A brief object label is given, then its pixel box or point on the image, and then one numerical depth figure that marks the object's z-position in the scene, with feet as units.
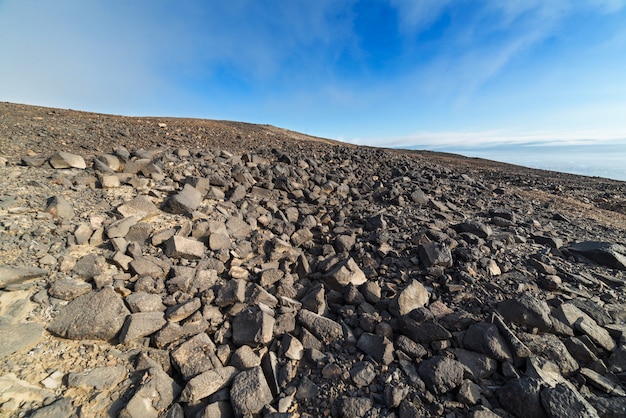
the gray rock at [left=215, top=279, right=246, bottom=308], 11.69
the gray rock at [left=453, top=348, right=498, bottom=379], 9.01
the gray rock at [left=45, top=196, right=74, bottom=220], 12.75
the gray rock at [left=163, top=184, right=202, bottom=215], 15.69
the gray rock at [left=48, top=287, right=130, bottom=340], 9.22
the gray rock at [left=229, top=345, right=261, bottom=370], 9.53
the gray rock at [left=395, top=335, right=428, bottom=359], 9.66
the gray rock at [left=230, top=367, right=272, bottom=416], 8.11
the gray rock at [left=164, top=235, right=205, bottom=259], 13.07
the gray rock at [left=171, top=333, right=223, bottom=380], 9.15
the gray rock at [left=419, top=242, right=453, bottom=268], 13.96
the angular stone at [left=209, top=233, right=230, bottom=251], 14.42
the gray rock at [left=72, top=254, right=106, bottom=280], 10.97
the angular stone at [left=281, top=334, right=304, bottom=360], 9.75
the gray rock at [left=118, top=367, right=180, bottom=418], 7.70
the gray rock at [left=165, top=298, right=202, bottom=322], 10.66
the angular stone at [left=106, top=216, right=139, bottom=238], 12.83
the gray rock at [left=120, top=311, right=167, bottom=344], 9.64
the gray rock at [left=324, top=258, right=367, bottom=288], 13.10
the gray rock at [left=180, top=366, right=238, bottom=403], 8.41
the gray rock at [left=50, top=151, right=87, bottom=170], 16.39
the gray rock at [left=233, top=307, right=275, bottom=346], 10.21
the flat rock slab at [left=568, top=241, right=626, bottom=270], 15.20
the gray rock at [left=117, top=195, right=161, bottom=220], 14.29
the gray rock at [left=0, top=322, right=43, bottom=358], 8.12
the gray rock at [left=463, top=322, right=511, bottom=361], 9.37
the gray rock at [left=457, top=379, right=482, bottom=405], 8.17
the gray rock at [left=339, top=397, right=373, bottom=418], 7.95
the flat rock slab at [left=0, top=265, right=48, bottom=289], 9.45
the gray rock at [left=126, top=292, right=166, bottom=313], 10.53
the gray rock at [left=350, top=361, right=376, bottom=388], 8.76
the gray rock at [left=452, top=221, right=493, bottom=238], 17.49
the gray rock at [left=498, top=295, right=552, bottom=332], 10.27
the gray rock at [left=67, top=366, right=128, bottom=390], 8.03
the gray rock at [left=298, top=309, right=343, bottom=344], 10.46
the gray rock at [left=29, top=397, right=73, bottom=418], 7.02
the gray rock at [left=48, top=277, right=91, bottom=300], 10.00
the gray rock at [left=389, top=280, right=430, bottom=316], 11.25
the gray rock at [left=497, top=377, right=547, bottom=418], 7.66
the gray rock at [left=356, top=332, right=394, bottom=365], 9.45
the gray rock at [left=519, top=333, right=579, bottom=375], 9.15
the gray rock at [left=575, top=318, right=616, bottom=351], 9.84
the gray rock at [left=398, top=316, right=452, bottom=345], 10.05
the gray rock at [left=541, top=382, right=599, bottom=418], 7.37
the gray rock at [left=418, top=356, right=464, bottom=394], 8.54
